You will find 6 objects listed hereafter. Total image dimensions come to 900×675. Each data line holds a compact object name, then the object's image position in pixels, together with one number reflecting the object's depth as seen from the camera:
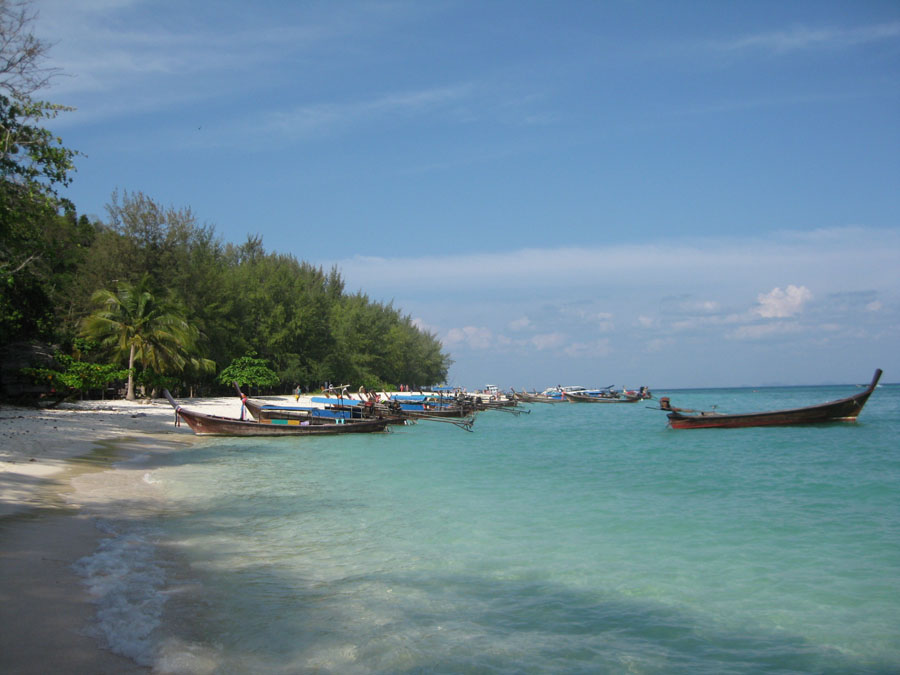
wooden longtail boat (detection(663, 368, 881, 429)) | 33.47
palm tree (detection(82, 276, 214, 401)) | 32.69
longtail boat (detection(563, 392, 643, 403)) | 85.50
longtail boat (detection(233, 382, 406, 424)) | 26.98
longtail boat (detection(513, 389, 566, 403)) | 84.54
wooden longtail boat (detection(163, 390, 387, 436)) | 24.75
